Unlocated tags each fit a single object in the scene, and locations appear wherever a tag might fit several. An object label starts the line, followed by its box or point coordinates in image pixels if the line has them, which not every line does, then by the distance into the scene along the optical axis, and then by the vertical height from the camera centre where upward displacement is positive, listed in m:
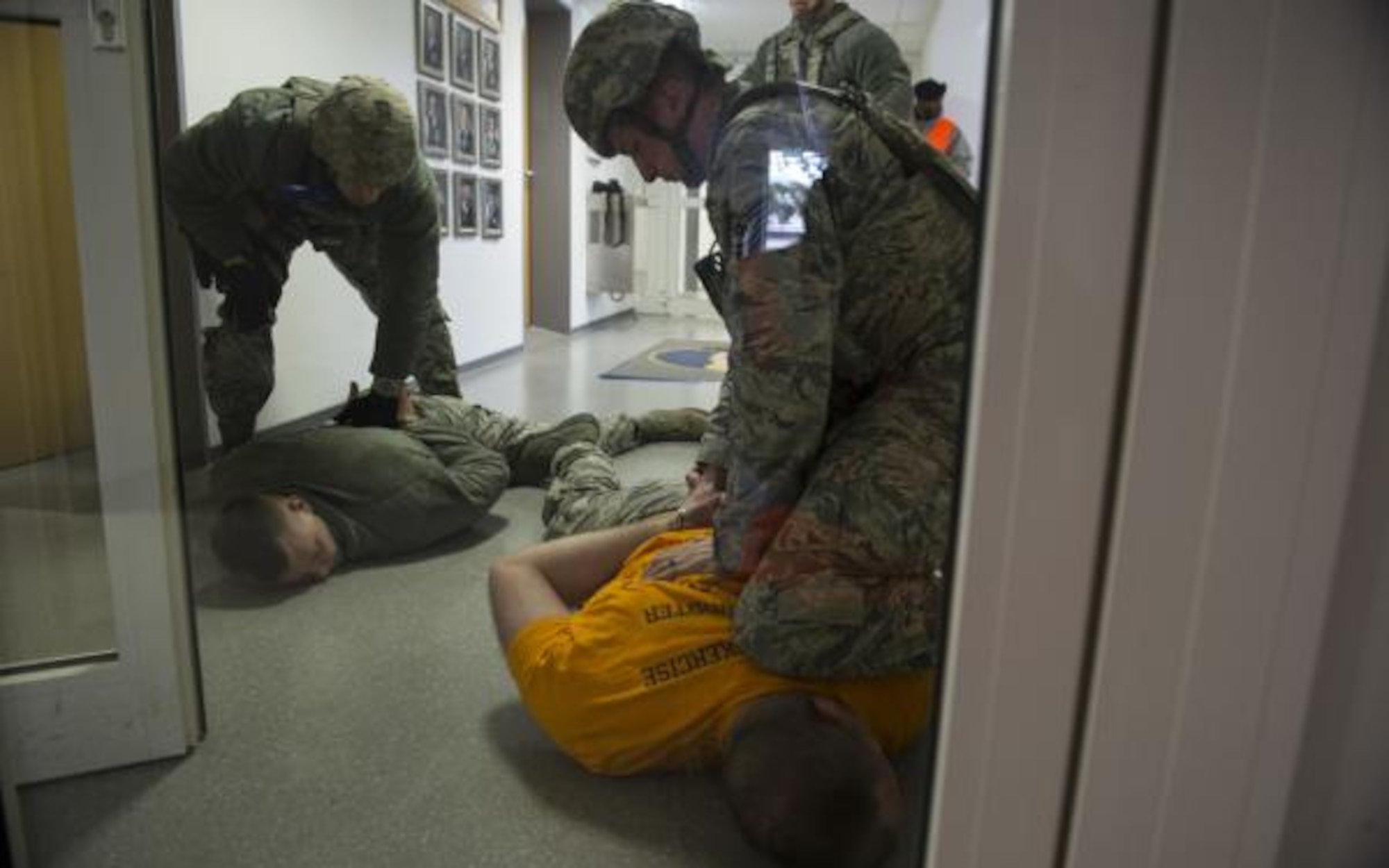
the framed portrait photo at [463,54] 3.70 +0.85
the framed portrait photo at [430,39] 3.43 +0.84
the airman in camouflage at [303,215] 1.92 +0.09
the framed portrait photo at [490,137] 4.05 +0.56
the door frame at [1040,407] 0.38 -0.06
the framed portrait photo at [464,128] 3.79 +0.56
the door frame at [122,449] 0.88 -0.21
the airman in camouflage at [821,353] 1.02 -0.10
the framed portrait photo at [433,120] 3.53 +0.55
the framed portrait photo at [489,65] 3.95 +0.86
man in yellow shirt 0.82 -0.47
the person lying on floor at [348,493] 1.56 -0.46
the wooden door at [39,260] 0.81 -0.01
